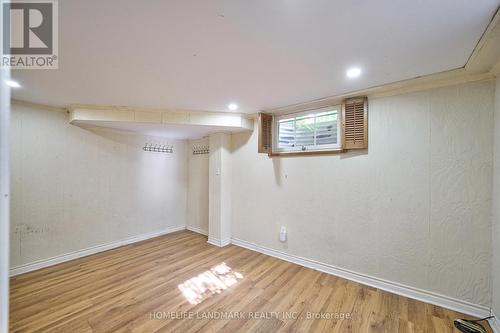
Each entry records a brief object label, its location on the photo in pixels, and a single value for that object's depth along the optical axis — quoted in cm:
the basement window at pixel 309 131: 272
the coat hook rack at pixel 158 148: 393
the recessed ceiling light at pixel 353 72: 180
